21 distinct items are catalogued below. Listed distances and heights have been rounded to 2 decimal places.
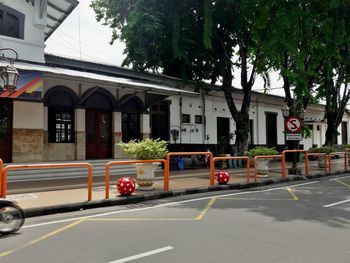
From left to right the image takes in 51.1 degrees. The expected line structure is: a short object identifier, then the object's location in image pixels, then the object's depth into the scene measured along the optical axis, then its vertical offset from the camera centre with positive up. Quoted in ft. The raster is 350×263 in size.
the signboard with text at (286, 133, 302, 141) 55.36 +1.33
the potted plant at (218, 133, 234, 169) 81.76 +0.58
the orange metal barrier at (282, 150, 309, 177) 51.11 -2.90
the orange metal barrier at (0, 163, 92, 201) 25.79 -1.60
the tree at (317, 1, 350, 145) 56.75 +16.14
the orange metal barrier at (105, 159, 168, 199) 32.12 -1.52
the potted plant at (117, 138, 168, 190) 37.29 -0.94
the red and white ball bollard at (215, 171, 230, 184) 43.24 -3.72
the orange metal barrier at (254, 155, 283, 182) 47.27 -1.49
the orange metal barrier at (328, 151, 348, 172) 62.34 -2.55
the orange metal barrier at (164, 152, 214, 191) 37.14 -3.47
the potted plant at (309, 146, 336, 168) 66.74 -1.09
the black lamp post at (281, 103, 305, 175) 56.24 +4.74
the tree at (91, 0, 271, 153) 58.34 +18.95
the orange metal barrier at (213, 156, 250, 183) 44.88 -2.94
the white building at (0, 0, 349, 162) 49.49 +6.62
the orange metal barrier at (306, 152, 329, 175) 60.90 -2.34
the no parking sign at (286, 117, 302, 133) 55.52 +3.23
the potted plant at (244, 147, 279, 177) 50.44 -2.05
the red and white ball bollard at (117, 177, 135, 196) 33.81 -3.71
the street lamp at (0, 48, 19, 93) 35.60 +6.86
